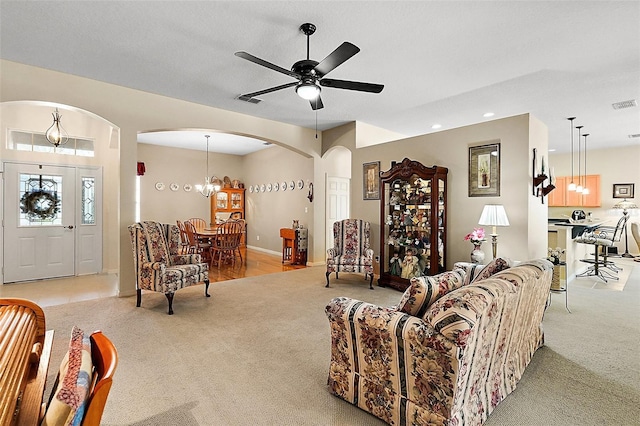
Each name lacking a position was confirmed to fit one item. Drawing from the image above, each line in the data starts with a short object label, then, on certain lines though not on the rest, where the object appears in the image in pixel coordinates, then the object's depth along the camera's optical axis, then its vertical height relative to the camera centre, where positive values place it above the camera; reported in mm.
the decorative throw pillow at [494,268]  2332 -434
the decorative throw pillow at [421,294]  1812 -497
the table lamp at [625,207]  7546 +108
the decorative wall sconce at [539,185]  4004 +354
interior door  6949 +208
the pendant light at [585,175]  7418 +1001
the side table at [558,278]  4406 -979
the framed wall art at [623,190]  7781 +549
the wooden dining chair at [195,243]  6578 -707
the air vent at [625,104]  4640 +1645
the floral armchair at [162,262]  3770 -697
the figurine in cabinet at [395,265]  4922 -879
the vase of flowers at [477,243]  4102 -428
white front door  5059 -202
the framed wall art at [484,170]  4227 +575
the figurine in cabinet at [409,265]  4732 -834
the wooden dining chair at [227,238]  6535 -587
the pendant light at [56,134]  4979 +1314
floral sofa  1584 -800
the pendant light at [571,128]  5491 +1652
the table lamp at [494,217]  3861 -75
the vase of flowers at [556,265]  4295 -760
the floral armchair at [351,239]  5273 -500
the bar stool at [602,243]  5465 -552
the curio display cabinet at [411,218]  4512 -116
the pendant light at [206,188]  8295 +610
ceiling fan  2580 +1256
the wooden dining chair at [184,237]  6825 -645
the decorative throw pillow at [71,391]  648 -409
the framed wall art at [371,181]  5684 +567
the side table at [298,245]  6832 -767
